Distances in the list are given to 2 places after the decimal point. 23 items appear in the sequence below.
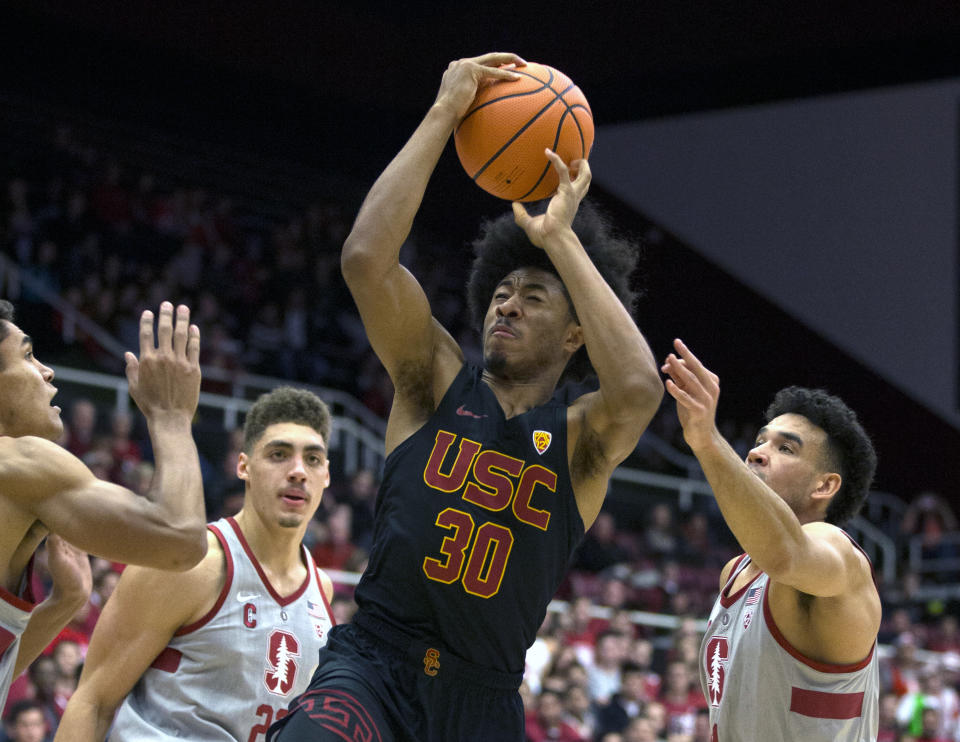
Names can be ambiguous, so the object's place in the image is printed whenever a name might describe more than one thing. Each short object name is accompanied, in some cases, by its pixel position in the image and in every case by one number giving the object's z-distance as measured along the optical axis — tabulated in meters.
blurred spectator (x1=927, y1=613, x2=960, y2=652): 14.25
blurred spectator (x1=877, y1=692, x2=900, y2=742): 11.39
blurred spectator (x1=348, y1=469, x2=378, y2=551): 10.73
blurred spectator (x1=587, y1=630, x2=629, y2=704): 9.88
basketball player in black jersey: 3.39
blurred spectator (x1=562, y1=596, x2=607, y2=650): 10.23
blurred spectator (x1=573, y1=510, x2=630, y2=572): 12.78
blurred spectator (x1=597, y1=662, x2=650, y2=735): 9.23
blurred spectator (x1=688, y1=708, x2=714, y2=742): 9.66
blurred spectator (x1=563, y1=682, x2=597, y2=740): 8.88
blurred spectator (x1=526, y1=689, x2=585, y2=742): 8.66
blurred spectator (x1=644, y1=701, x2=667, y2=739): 9.19
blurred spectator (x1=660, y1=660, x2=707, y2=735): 9.90
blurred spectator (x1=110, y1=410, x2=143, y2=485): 9.34
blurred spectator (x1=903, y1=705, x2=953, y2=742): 11.09
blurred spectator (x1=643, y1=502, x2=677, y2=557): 13.87
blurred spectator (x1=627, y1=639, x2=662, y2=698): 10.11
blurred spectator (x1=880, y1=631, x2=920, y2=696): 11.70
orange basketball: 3.79
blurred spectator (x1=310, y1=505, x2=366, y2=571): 9.80
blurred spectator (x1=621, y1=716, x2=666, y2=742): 9.02
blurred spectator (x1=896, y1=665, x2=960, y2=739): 11.17
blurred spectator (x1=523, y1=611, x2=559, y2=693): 9.12
